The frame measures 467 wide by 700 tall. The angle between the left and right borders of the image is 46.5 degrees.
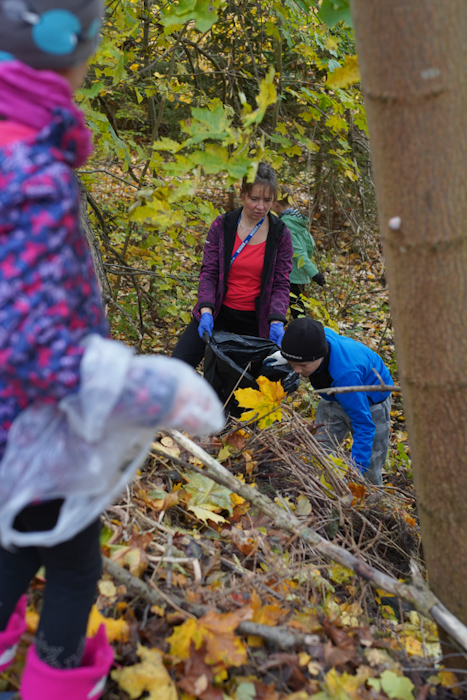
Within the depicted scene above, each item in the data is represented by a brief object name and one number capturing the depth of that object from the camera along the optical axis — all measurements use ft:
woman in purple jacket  11.91
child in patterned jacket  2.89
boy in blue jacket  9.73
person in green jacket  18.52
